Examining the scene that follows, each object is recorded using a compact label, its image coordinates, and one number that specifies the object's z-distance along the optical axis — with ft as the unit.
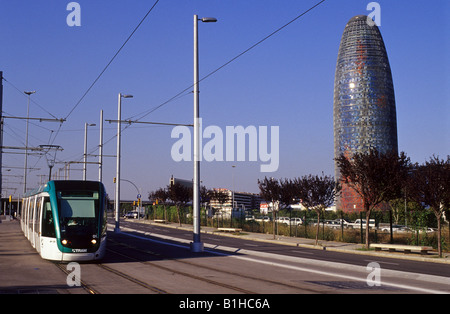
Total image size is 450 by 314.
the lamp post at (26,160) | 201.74
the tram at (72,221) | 55.83
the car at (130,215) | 313.20
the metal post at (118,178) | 130.16
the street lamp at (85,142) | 159.89
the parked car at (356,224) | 191.86
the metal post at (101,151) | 145.38
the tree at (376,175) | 93.09
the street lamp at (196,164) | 76.48
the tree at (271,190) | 129.18
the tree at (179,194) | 188.65
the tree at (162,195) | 211.53
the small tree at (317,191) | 113.39
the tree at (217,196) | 217.15
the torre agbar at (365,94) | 514.68
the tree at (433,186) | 77.92
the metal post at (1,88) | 108.12
